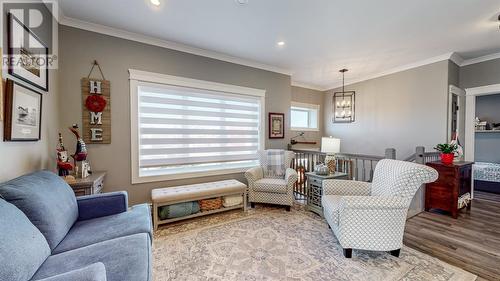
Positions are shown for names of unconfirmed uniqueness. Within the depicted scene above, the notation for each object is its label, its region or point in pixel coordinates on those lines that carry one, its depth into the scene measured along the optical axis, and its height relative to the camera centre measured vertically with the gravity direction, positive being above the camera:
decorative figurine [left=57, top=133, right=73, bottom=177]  2.12 -0.29
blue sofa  0.94 -0.66
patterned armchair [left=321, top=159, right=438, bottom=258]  1.93 -0.73
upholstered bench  2.64 -0.80
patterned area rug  1.77 -1.20
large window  3.02 +0.18
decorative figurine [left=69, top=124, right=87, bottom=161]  2.31 -0.17
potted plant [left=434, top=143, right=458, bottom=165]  3.16 -0.19
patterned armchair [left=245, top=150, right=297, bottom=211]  3.25 -0.81
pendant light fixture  5.26 +0.88
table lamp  3.18 -0.16
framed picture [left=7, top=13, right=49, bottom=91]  1.65 +0.75
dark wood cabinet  3.03 -0.74
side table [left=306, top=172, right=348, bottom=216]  3.08 -0.79
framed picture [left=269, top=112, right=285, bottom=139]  4.34 +0.29
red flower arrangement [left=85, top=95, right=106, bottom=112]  2.67 +0.45
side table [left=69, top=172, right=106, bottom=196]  2.08 -0.52
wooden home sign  2.66 +0.35
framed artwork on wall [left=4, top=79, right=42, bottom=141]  1.60 +0.20
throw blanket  3.72 -0.48
